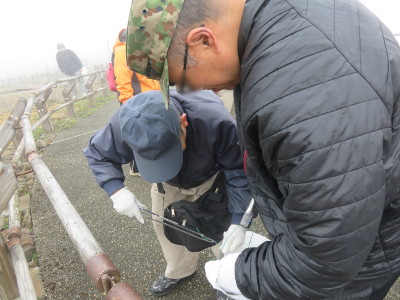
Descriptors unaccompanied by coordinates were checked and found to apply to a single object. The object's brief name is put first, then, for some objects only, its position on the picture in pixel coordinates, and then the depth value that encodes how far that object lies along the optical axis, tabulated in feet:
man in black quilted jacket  2.35
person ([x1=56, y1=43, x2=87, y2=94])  28.49
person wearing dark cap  5.06
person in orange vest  10.75
